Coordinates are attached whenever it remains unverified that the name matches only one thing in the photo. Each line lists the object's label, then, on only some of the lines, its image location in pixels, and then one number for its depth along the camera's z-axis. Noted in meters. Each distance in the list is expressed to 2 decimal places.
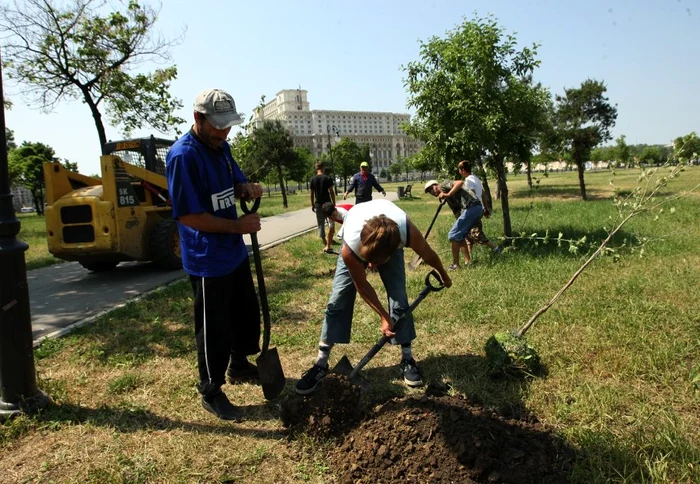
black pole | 2.89
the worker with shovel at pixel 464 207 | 7.13
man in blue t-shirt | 2.78
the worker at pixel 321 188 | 9.88
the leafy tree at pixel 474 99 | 8.00
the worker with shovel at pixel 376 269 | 2.71
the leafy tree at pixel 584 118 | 20.58
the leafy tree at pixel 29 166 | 35.12
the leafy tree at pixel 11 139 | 39.61
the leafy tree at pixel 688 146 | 3.35
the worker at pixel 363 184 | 10.16
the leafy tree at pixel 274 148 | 28.62
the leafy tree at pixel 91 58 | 14.37
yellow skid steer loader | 7.05
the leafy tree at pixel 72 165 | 48.54
